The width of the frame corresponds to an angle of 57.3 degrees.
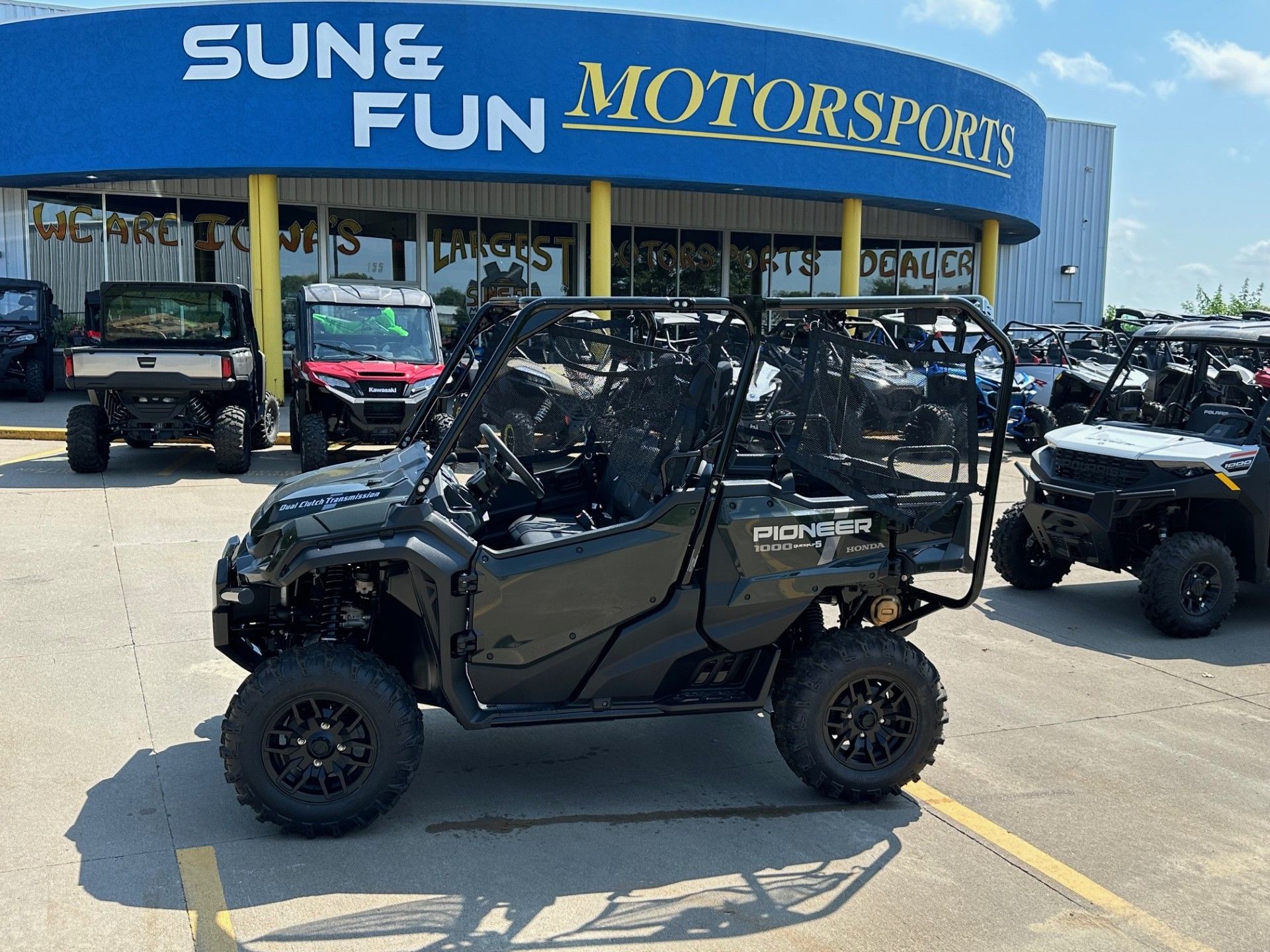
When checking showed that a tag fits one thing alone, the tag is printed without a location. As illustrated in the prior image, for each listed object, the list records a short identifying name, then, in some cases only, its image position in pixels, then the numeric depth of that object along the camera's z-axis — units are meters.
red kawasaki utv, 12.96
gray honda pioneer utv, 4.24
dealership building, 17.38
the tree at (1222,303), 39.88
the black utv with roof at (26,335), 18.84
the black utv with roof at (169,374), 12.38
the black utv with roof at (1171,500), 7.34
